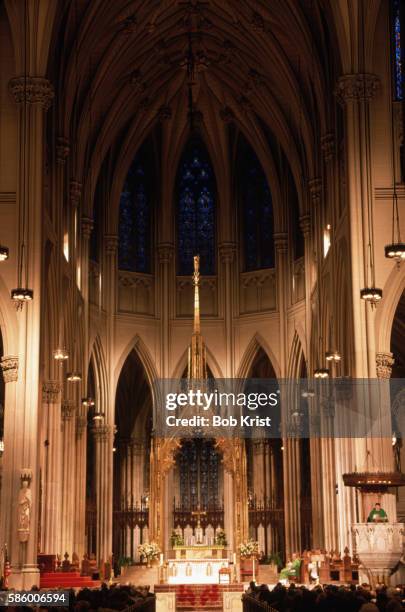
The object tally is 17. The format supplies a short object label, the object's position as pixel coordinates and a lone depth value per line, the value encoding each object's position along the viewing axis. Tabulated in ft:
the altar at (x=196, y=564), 125.82
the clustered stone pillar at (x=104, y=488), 152.76
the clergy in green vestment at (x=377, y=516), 92.45
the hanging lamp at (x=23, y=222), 105.70
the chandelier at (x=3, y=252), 90.74
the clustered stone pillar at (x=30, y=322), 101.60
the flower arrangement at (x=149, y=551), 130.82
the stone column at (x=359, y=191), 103.60
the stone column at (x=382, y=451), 99.81
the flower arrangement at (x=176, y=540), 136.72
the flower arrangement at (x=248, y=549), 132.89
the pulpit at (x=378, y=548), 89.71
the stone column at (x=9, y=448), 102.78
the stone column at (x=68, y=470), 133.18
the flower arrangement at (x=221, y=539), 136.04
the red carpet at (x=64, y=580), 107.04
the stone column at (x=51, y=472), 124.36
